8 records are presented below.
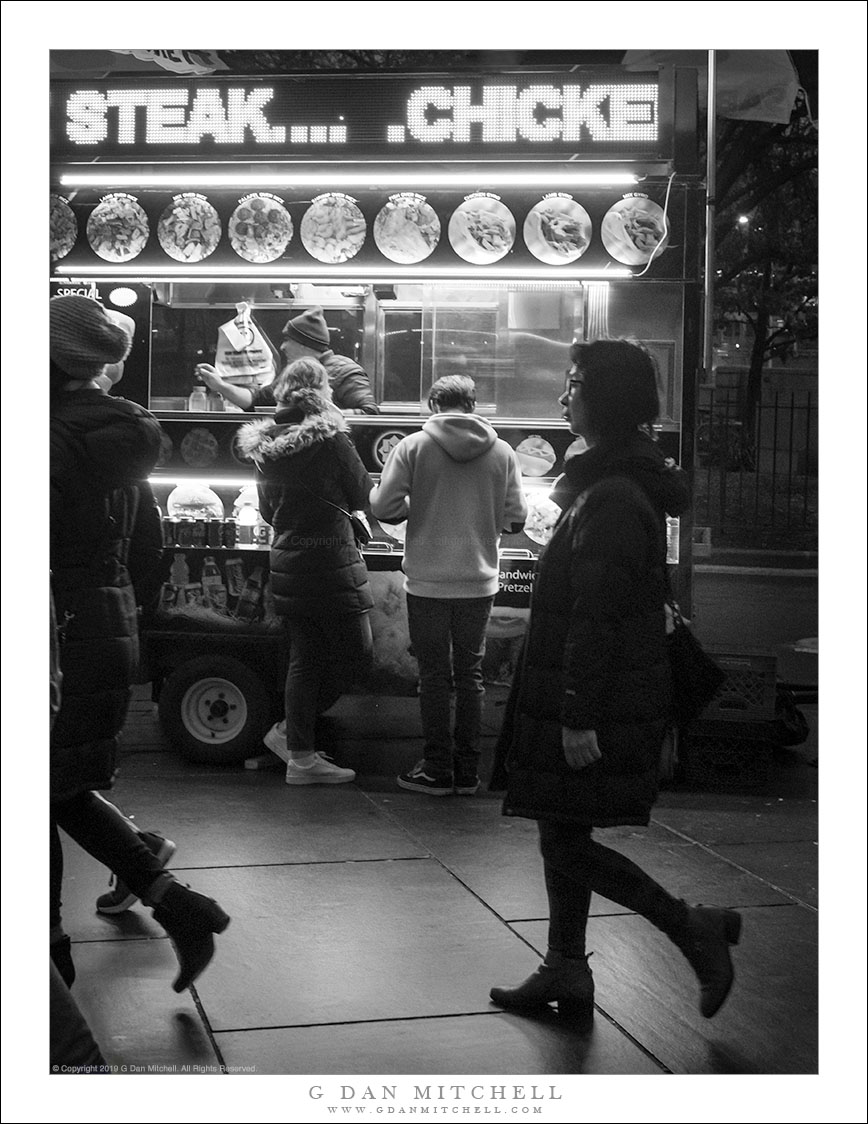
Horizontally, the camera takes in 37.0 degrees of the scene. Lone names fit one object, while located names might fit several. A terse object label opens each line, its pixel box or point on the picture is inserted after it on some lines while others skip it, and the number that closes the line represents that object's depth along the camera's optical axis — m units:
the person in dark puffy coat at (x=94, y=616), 3.70
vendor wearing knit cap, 6.94
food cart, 6.44
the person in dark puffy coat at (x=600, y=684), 3.53
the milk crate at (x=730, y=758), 6.45
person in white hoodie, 6.10
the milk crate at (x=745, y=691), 6.38
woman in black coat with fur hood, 6.06
